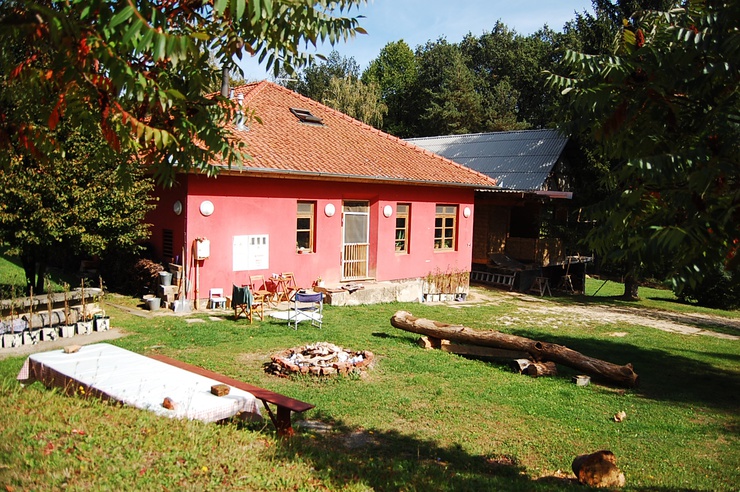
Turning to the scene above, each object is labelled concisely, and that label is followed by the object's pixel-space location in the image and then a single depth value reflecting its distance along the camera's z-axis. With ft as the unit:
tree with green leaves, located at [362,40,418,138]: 166.30
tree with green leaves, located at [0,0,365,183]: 10.92
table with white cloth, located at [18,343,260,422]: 16.97
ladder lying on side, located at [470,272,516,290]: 72.07
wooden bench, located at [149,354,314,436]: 18.83
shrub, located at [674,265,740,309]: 70.13
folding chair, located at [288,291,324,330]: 38.96
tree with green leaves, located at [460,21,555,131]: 145.59
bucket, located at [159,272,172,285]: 43.11
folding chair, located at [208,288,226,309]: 44.57
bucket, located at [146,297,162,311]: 42.27
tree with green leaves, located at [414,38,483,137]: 148.15
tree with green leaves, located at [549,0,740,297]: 11.48
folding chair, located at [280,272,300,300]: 48.57
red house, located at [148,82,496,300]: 44.73
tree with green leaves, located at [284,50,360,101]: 176.35
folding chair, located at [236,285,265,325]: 40.27
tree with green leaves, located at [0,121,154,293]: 34.96
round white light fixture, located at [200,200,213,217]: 43.70
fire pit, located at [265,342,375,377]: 28.71
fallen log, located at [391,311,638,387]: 31.63
